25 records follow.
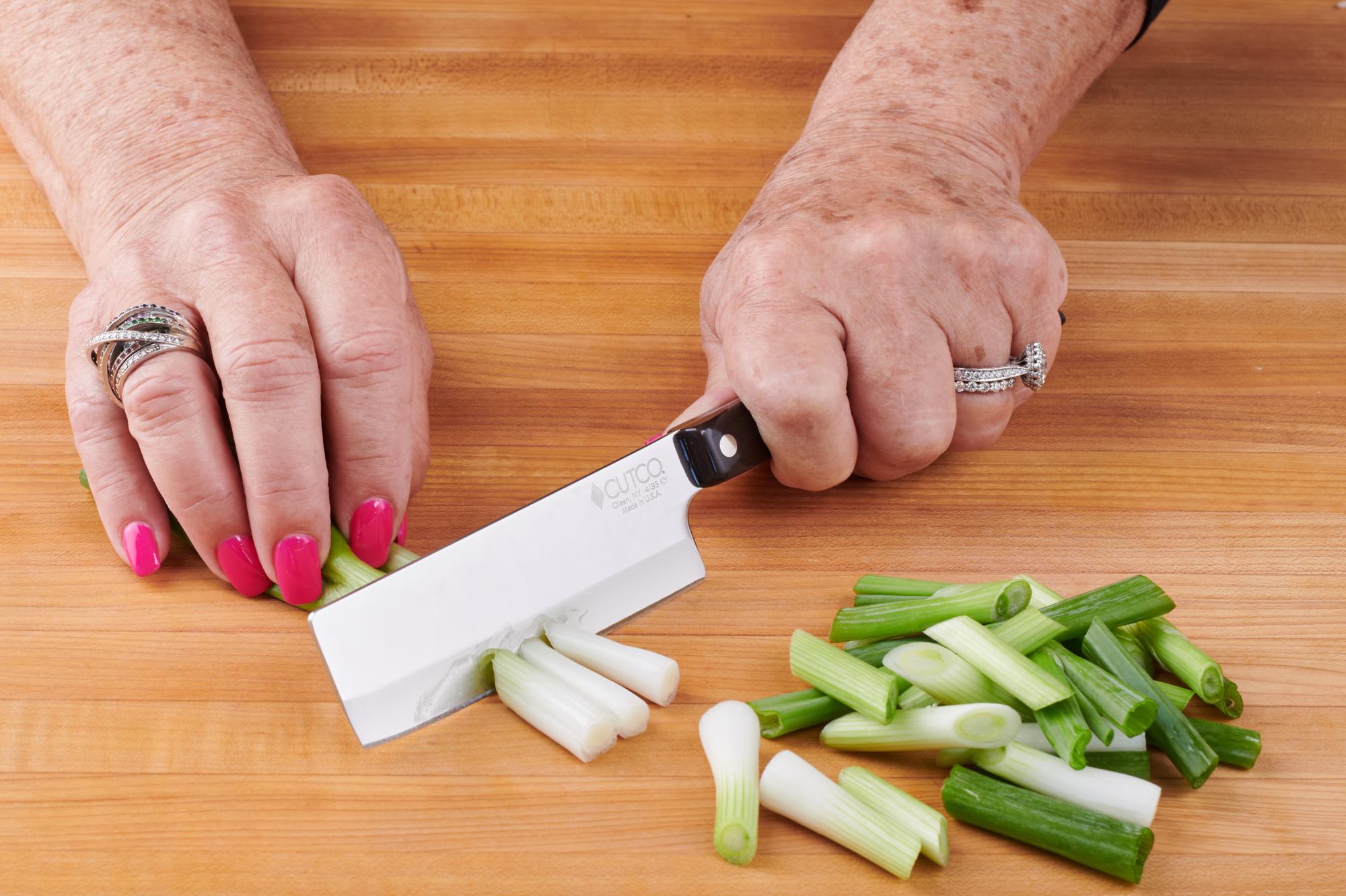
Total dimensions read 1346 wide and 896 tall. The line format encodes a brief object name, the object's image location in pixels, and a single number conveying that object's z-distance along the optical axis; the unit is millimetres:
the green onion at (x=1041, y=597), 809
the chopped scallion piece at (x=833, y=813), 750
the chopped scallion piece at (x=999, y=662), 765
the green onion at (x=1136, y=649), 796
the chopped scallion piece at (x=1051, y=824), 750
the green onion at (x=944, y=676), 776
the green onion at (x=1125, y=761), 771
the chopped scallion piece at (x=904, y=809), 752
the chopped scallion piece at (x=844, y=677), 771
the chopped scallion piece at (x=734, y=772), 752
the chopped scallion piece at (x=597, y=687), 774
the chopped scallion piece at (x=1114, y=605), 791
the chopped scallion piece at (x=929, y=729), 764
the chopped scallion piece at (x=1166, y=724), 769
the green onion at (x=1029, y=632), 781
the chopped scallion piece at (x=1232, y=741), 778
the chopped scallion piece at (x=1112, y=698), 762
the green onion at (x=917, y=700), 781
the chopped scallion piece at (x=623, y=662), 782
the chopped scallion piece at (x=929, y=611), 787
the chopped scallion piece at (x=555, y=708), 768
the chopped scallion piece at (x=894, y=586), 810
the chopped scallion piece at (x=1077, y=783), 761
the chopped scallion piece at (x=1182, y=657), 785
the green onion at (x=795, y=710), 779
